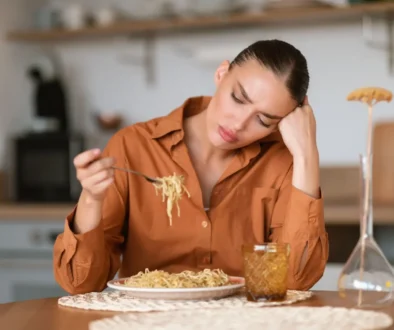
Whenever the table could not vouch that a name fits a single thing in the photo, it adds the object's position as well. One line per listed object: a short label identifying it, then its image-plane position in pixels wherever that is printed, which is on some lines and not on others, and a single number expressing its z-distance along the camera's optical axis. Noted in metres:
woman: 1.94
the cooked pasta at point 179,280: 1.73
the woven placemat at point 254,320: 1.47
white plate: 1.69
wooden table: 1.55
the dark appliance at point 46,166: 4.02
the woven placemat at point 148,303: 1.66
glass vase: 1.61
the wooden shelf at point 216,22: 3.59
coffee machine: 4.16
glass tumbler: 1.68
